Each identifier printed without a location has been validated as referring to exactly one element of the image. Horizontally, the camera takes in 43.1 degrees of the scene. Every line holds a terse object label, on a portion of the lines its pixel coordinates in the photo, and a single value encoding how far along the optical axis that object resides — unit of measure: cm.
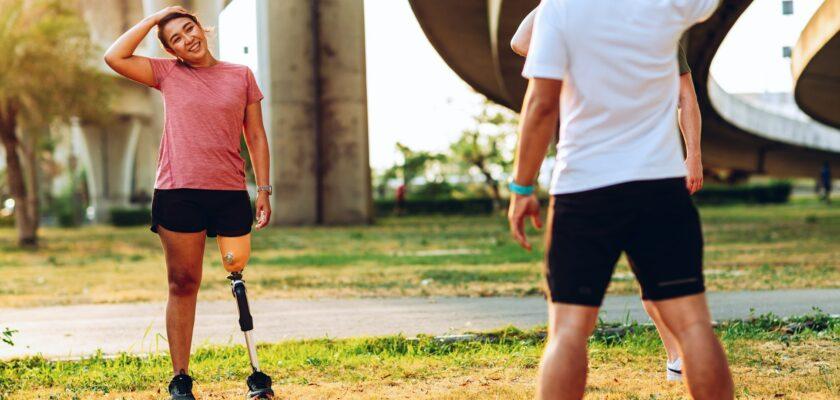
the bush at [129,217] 4466
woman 507
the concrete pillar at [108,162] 5591
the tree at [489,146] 4857
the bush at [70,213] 4744
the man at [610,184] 347
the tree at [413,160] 5334
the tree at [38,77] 2423
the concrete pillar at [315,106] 3194
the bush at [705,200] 4916
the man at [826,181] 4875
